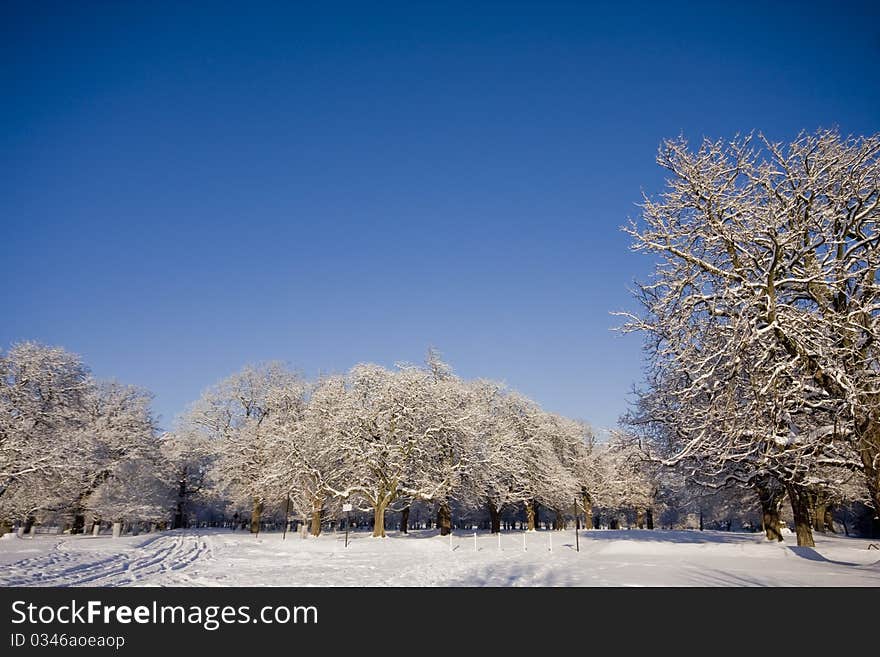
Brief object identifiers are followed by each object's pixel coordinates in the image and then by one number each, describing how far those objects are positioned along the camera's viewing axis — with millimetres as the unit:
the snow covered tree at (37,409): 28125
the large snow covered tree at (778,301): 14773
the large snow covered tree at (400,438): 35938
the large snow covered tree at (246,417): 44812
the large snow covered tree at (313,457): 38031
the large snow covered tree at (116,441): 41938
